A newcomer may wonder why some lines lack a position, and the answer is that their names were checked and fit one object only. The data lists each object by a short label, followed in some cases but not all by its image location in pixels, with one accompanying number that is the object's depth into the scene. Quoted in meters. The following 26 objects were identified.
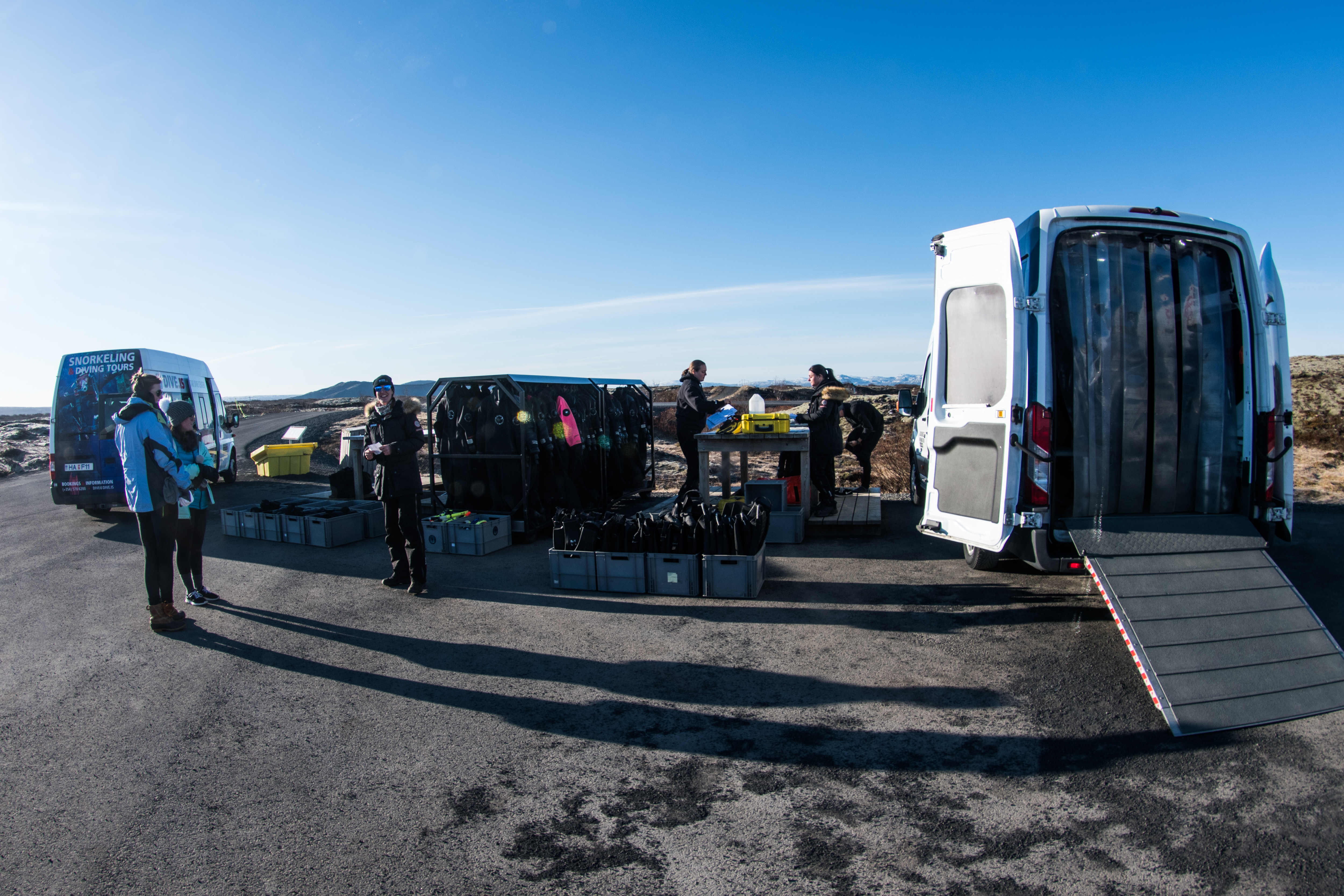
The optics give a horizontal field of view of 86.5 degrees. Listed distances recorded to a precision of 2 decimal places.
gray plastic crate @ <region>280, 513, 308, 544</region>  9.24
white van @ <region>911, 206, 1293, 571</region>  5.11
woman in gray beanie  6.37
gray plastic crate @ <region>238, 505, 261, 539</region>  9.72
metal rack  8.95
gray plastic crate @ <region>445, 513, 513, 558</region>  8.45
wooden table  8.59
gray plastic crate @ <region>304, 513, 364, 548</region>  9.10
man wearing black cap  6.79
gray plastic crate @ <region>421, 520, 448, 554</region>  8.68
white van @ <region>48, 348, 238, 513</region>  10.51
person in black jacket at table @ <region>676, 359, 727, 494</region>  10.30
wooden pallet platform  8.70
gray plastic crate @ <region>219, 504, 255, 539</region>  9.88
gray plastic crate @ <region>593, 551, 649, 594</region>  6.68
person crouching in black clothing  10.09
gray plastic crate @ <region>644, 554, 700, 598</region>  6.52
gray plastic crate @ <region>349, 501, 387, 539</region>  9.71
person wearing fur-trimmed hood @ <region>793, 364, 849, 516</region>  8.79
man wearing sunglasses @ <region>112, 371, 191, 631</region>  5.98
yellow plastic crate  16.02
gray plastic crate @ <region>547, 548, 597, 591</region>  6.85
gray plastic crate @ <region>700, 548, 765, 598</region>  6.41
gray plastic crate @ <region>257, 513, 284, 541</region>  9.48
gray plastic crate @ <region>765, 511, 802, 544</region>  8.53
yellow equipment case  8.59
